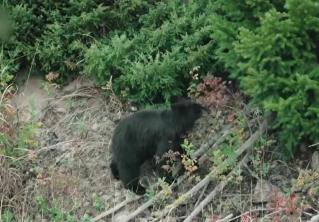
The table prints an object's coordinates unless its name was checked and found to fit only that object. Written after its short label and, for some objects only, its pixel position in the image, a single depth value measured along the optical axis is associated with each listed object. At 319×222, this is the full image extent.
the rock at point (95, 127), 15.60
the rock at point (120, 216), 13.51
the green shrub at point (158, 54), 14.71
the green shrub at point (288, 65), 11.92
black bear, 13.52
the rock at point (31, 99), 16.06
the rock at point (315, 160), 12.86
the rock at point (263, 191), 12.84
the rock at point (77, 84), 16.59
